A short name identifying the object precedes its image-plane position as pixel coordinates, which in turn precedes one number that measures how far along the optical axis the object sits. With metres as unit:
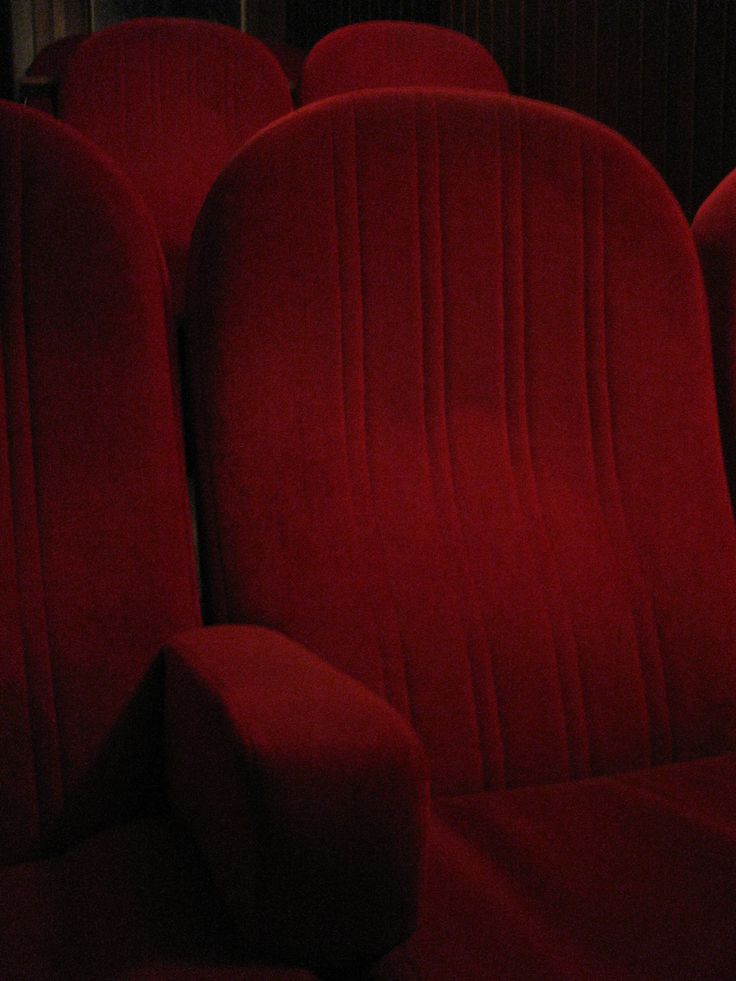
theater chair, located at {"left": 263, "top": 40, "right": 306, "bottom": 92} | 2.13
